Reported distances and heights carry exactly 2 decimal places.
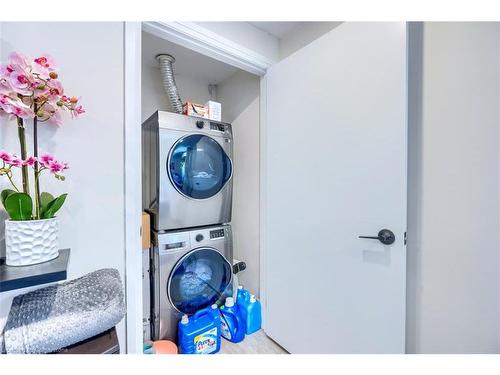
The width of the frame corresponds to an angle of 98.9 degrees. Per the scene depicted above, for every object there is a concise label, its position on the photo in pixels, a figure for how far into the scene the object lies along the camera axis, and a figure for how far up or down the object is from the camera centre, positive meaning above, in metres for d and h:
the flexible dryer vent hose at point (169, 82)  1.73 +0.83
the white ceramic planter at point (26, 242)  0.59 -0.16
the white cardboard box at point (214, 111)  1.66 +0.58
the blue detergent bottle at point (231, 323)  1.54 -1.02
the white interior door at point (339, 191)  0.96 -0.04
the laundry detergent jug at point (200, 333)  1.36 -0.97
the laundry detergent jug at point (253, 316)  1.59 -1.00
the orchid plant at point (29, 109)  0.60 +0.22
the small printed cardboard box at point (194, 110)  1.56 +0.55
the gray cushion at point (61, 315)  0.50 -0.34
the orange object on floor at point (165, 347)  1.24 -0.98
